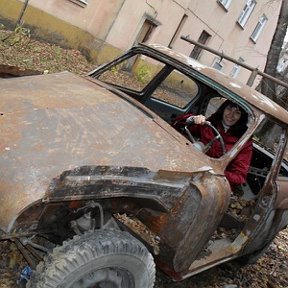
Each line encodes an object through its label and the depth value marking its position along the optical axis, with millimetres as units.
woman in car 3190
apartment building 9098
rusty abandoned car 2049
